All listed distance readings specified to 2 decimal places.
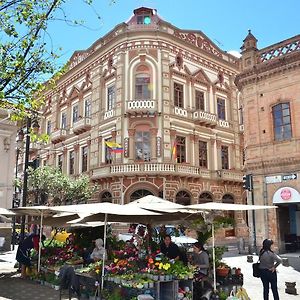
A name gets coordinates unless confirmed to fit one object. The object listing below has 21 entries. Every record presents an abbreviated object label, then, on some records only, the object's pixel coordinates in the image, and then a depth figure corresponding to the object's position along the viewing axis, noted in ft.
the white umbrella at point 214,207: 31.04
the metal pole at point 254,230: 64.23
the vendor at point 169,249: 34.01
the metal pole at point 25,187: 51.87
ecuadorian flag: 87.11
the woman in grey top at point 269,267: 28.40
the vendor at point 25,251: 42.42
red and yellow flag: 90.02
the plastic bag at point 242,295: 26.94
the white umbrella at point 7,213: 43.47
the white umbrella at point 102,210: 29.78
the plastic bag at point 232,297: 26.81
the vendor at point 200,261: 31.38
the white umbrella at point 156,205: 33.48
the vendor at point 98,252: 34.99
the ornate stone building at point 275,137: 61.77
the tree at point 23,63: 28.40
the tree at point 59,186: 91.44
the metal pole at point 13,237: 77.55
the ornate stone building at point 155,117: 90.33
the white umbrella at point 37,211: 38.96
